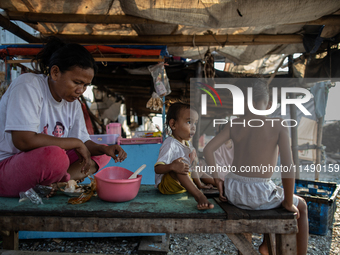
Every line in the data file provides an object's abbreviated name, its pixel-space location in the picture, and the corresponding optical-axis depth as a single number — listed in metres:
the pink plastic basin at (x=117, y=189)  1.59
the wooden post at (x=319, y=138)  5.66
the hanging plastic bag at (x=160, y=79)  3.51
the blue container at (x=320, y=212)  2.99
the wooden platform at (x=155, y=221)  1.43
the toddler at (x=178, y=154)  1.70
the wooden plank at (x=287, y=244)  1.47
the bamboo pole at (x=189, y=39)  3.54
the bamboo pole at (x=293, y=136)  4.95
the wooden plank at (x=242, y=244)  1.47
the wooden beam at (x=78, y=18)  2.87
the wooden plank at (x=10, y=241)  1.64
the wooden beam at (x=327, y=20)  2.91
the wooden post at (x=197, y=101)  4.50
